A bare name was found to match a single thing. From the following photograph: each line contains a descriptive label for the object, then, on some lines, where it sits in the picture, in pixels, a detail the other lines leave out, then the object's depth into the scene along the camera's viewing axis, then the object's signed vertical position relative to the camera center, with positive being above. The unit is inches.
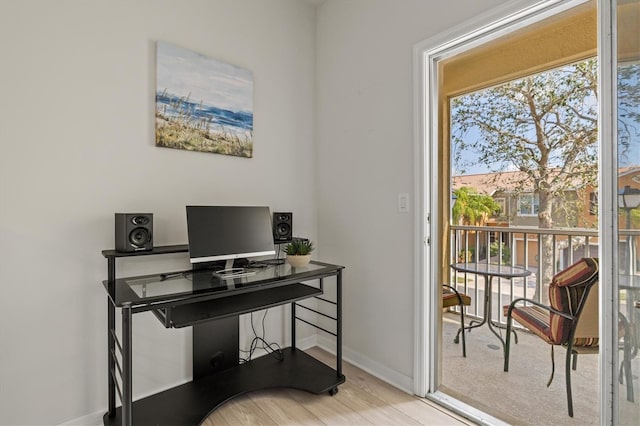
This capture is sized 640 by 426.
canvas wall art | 75.4 +27.4
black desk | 55.3 -28.5
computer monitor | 70.7 -4.7
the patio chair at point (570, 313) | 64.5 -20.8
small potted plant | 81.1 -10.5
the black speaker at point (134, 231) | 64.0 -3.8
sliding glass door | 48.9 +2.3
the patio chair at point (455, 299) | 92.8 -25.1
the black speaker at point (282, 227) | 91.0 -4.2
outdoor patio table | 87.1 -16.7
